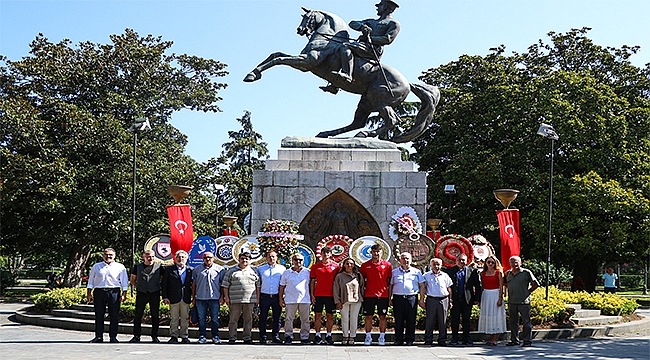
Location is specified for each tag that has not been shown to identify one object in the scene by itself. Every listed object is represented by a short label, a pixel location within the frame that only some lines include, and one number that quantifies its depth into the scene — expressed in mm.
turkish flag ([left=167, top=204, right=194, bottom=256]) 13711
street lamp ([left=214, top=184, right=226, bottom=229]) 32300
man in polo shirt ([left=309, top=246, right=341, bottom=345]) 11578
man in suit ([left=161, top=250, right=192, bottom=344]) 11430
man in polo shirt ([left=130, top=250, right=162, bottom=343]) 11477
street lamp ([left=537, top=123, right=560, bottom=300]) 18388
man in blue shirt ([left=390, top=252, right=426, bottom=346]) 11469
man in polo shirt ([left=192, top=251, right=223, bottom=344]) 11570
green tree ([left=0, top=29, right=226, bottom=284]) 25641
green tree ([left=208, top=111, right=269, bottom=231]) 38688
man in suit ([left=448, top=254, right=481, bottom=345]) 11719
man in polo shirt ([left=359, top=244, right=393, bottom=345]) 11539
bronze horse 15945
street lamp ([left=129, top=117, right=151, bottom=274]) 18998
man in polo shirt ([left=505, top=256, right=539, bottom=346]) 11656
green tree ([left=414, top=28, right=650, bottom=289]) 26734
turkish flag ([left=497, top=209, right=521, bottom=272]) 13883
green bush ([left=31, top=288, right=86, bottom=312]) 15602
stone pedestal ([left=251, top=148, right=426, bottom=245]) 15289
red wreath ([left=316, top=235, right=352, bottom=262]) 13625
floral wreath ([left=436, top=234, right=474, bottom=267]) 13977
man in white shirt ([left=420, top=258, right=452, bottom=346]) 11539
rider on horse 16047
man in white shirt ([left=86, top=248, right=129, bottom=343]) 11359
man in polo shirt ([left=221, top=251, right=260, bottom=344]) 11500
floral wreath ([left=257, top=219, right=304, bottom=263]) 13289
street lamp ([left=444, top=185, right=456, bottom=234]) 26344
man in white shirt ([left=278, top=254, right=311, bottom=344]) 11484
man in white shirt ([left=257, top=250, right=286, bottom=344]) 11523
